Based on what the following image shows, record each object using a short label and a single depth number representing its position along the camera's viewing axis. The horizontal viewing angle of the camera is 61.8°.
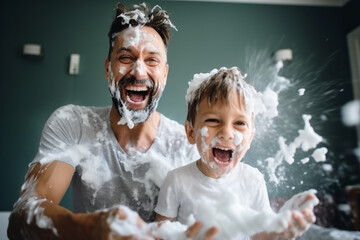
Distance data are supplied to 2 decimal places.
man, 0.91
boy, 0.77
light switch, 2.04
